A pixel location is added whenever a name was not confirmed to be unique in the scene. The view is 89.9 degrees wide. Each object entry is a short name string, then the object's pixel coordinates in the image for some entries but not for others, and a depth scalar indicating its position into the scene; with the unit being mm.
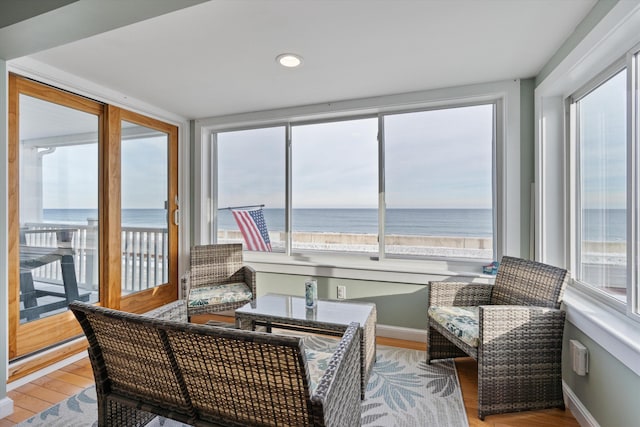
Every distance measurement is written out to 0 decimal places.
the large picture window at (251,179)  3664
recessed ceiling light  2225
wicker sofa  995
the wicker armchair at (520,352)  1850
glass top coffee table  2037
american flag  3713
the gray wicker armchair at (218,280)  2795
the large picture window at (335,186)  3320
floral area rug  1816
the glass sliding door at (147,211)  3121
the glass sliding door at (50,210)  2266
